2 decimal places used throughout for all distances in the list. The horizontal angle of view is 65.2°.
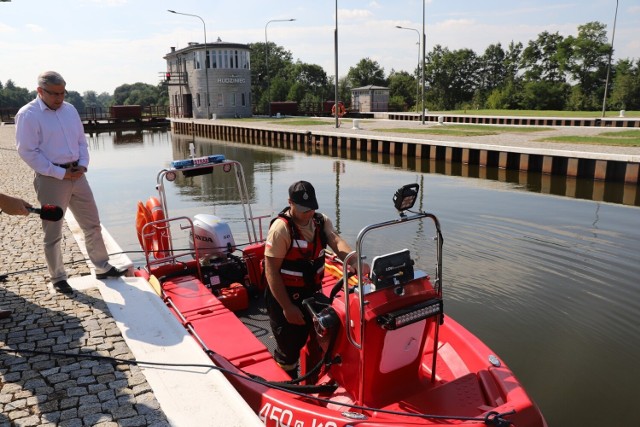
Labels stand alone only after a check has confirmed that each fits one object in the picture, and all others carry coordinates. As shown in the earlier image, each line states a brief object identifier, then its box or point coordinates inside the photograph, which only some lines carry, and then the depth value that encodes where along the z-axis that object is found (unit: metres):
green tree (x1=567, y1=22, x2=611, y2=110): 57.82
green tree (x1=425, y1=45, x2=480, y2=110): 74.81
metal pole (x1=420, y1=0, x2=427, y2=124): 28.63
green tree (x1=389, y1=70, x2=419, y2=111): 68.88
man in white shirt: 4.57
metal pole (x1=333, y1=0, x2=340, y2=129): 29.14
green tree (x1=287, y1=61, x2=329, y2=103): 81.19
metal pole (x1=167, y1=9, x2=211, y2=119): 44.60
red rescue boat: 3.27
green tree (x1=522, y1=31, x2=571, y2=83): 64.75
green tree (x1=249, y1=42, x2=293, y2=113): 71.38
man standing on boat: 3.68
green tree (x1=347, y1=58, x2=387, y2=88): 83.44
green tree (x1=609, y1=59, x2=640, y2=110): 48.69
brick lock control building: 47.44
